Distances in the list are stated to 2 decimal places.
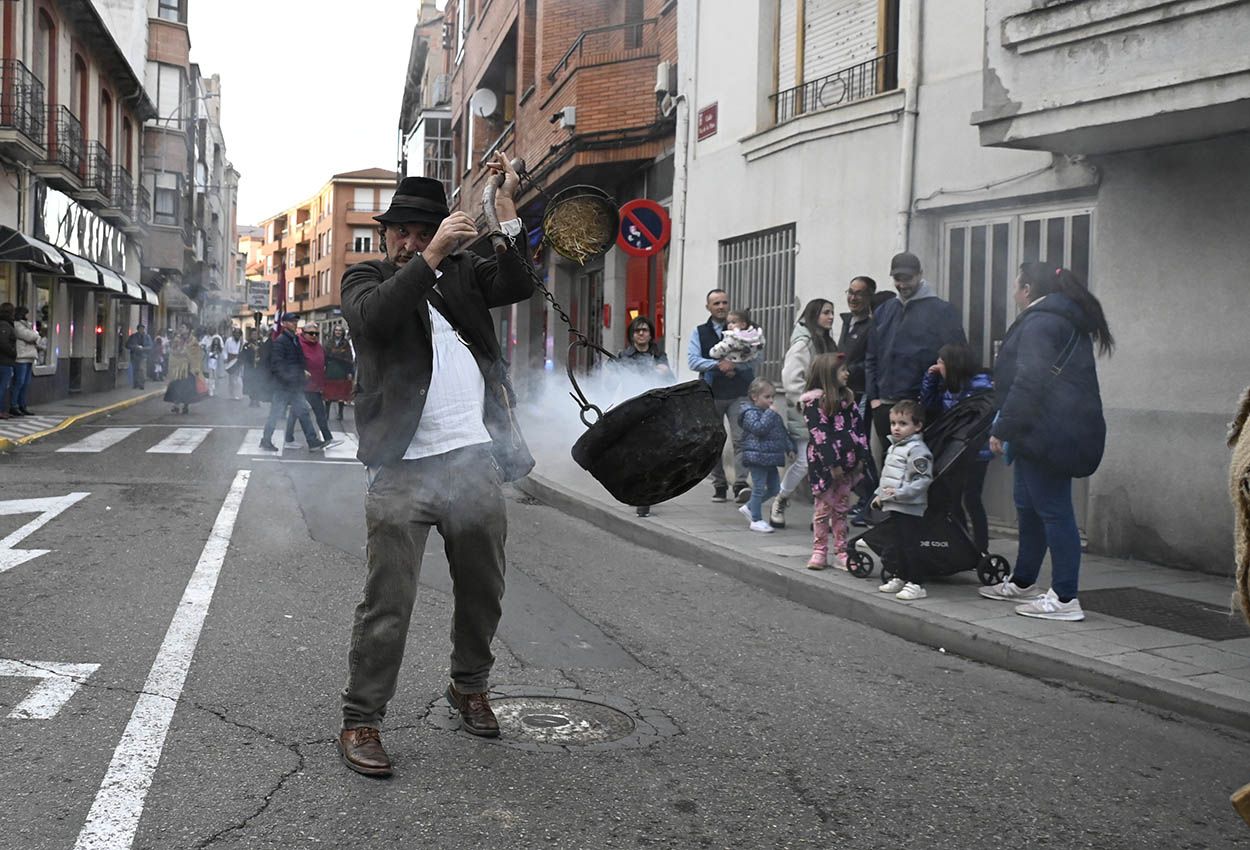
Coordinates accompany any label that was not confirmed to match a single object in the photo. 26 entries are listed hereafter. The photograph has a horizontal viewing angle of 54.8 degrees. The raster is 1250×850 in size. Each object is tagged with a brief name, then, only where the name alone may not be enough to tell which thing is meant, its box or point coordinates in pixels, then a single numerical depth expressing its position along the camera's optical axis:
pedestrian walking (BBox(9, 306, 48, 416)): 17.88
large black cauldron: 3.51
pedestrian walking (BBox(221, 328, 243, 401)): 27.89
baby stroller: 6.82
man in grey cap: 7.97
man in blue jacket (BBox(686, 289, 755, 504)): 9.48
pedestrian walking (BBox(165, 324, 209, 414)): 22.00
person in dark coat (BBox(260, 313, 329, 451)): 14.41
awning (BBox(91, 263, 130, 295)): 27.35
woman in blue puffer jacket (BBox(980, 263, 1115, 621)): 6.04
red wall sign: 13.33
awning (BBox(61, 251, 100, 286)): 23.05
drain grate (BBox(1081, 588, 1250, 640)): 5.91
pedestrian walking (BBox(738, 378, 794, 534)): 8.83
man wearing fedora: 3.68
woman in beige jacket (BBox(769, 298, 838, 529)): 9.12
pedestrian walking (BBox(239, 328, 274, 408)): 15.59
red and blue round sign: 11.62
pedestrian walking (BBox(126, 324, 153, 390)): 33.38
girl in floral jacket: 7.28
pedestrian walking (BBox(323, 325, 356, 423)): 18.14
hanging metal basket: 4.23
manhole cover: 4.04
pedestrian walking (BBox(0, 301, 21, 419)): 17.14
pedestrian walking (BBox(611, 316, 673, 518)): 6.35
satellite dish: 21.50
